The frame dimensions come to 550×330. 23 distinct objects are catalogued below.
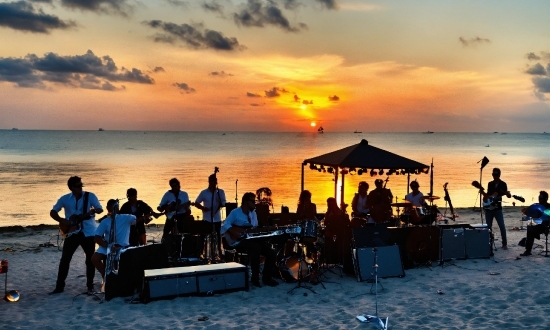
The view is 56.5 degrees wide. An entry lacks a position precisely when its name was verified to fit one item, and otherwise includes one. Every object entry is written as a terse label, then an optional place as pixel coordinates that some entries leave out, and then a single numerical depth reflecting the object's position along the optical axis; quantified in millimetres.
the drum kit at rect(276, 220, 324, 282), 8243
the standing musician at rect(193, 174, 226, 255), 10156
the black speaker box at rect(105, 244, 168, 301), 7582
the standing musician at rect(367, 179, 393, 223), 9953
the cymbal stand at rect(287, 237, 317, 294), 8123
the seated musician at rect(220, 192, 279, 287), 8258
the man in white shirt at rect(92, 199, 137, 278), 7559
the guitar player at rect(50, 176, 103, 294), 7695
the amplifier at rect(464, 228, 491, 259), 10031
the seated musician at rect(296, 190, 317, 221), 9703
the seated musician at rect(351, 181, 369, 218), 11008
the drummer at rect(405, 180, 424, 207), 10898
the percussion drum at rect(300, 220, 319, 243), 8312
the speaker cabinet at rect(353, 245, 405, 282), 8562
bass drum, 8383
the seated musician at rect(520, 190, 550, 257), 10141
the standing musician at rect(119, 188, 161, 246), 8922
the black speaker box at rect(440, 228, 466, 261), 9789
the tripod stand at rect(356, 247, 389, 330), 6305
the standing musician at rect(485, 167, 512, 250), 10633
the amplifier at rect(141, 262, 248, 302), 7426
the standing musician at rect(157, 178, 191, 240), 9984
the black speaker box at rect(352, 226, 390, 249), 8719
